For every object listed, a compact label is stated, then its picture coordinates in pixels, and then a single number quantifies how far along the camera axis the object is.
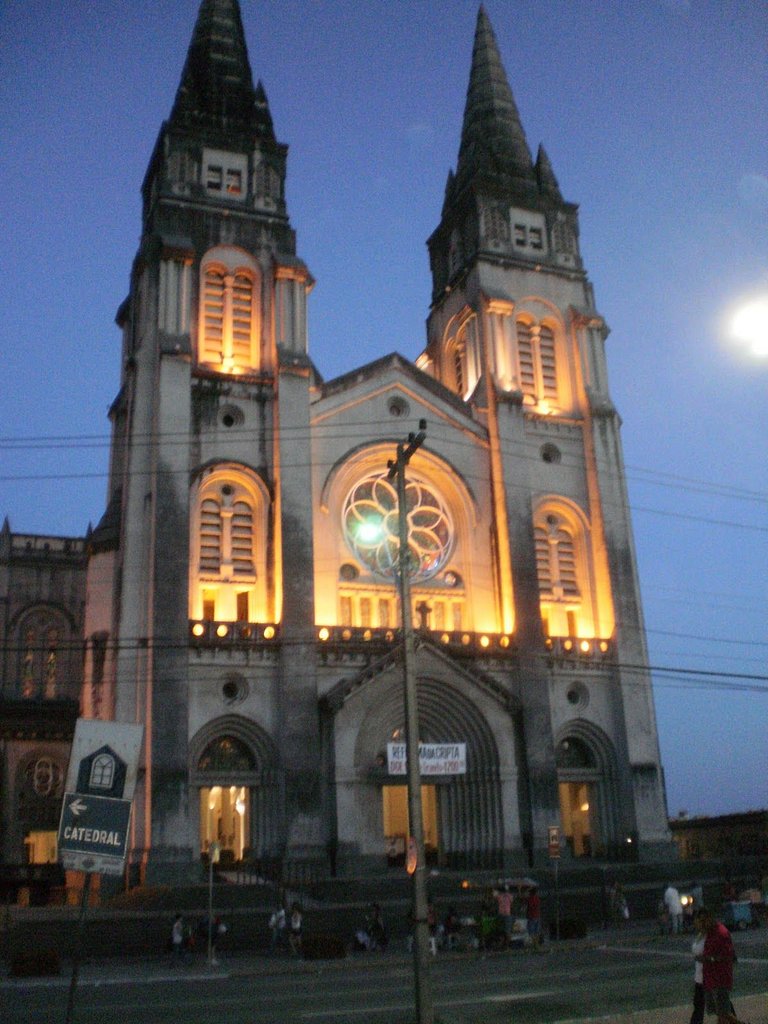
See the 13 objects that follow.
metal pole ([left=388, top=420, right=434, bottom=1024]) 14.15
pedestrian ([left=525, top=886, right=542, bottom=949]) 26.77
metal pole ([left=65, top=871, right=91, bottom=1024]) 11.88
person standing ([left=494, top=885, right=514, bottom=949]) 26.80
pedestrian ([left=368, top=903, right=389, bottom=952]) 26.92
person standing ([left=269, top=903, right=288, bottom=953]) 26.75
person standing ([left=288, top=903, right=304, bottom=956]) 25.78
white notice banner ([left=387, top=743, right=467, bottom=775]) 28.83
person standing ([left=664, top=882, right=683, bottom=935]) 28.47
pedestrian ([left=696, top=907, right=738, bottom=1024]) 11.66
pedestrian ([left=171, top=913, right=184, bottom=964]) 24.72
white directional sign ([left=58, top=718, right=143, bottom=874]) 12.66
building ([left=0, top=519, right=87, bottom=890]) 46.03
